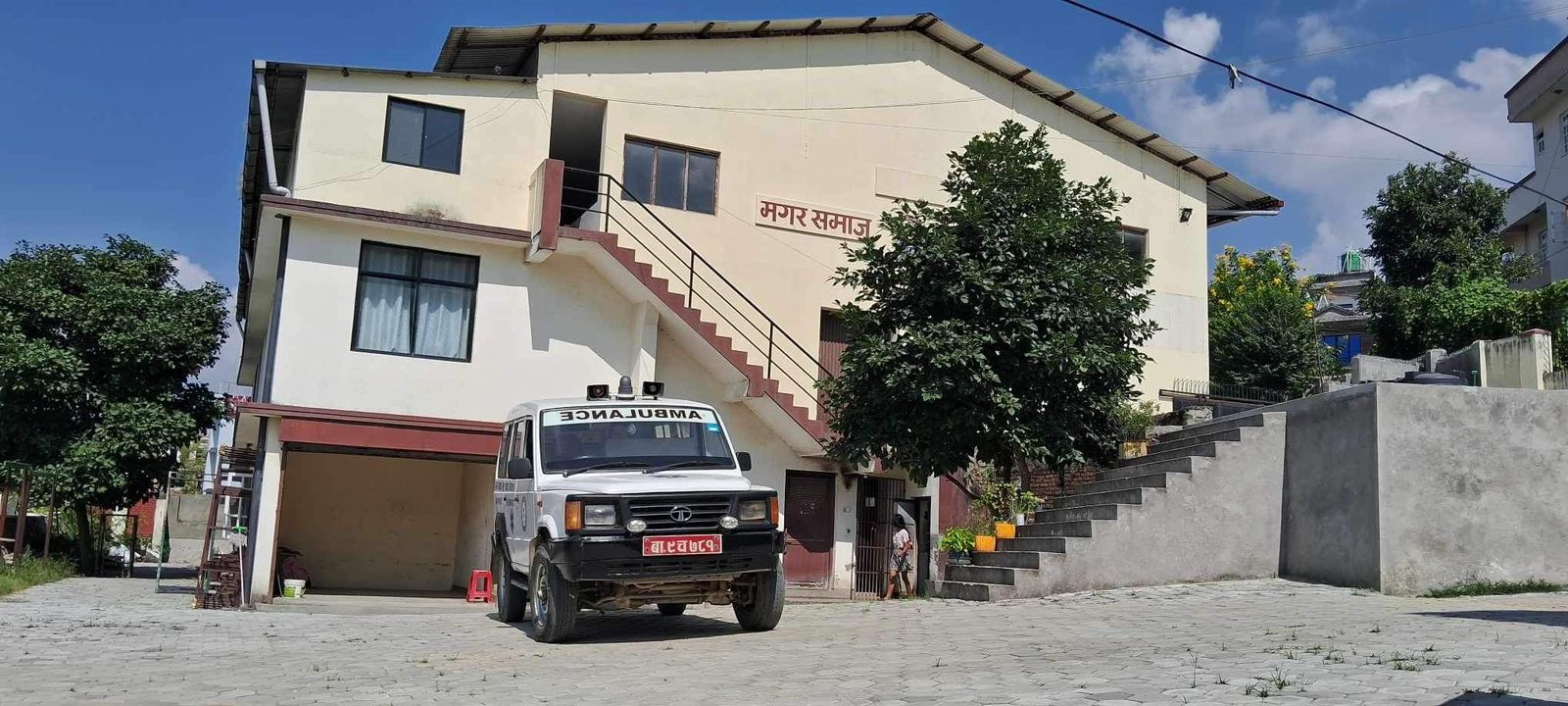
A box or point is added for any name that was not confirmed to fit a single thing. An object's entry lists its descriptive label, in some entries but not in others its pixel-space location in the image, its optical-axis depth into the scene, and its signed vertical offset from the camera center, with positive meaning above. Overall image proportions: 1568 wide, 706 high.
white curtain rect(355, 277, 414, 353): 18.34 +2.45
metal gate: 21.91 -0.60
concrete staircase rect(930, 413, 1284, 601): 14.52 -0.29
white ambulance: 10.34 -0.23
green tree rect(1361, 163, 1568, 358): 29.50 +6.95
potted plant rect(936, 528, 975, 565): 16.19 -0.59
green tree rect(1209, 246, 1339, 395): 31.06 +4.38
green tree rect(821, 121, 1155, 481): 15.75 +2.38
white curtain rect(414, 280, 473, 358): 18.72 +2.45
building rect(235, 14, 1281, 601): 18.17 +4.08
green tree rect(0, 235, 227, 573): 24.61 +1.88
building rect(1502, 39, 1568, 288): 35.44 +10.68
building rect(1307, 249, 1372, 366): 47.19 +7.51
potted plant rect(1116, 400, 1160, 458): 19.74 +1.28
